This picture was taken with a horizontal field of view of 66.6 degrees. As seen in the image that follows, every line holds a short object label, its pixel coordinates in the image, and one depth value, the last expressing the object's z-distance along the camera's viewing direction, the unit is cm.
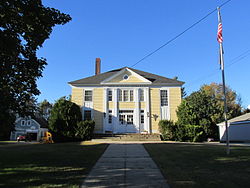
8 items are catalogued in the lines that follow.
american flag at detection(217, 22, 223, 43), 1047
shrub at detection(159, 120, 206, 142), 1822
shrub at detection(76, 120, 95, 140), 1799
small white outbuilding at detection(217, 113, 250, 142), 2227
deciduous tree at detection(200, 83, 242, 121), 4162
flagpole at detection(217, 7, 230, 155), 984
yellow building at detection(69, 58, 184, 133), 2192
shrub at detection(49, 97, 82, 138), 1792
